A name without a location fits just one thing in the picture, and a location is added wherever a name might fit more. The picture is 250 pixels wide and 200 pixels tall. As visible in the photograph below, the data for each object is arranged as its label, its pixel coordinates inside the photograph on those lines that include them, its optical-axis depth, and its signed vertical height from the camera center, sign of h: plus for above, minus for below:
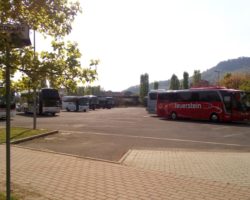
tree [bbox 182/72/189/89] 52.11 +4.74
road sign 2.90 +0.91
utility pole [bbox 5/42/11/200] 3.01 -0.31
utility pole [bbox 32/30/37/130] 3.52 +0.20
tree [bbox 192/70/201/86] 52.12 +5.67
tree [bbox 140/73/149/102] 55.19 +3.89
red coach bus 16.51 -0.35
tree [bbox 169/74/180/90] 54.36 +4.23
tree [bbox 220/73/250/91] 31.05 +2.89
